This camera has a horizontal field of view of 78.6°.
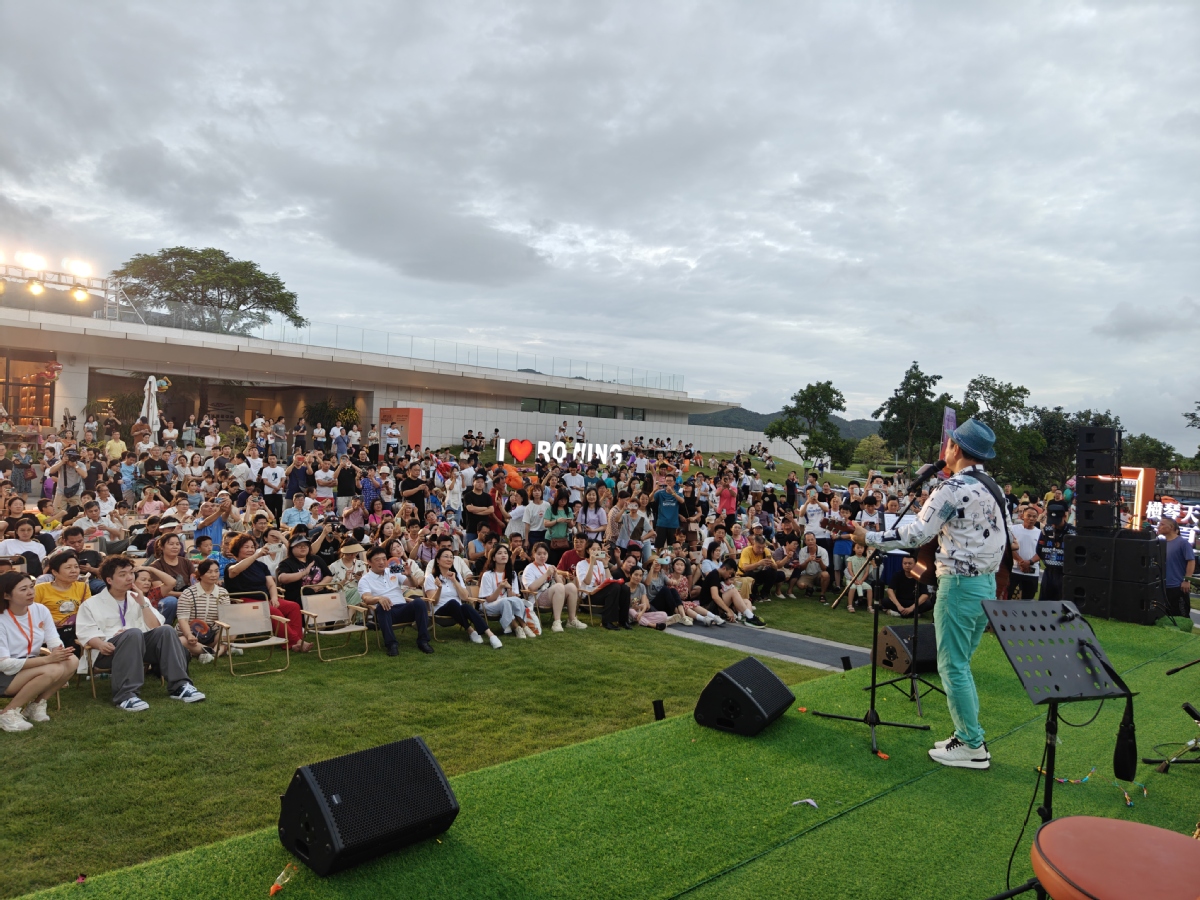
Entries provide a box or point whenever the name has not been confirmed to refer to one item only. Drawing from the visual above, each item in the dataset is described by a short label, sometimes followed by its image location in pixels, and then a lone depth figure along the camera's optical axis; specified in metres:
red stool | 2.02
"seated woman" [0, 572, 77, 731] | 5.39
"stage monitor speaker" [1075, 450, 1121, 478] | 9.73
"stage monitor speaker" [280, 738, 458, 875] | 3.09
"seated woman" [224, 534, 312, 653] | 8.03
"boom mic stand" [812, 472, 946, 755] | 4.59
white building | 26.56
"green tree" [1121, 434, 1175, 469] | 50.41
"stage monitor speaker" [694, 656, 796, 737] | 4.77
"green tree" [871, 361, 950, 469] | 41.38
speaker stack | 9.50
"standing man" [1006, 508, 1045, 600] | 10.50
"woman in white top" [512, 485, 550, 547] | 12.07
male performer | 4.05
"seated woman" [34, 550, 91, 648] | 6.57
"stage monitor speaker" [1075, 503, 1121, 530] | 9.83
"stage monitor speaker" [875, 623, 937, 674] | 6.25
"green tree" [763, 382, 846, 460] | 47.44
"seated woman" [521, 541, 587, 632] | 9.76
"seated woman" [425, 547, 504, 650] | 8.70
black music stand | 2.76
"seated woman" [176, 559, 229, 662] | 7.42
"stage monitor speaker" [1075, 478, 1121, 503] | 9.81
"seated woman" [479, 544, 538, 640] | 9.05
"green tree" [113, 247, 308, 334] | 40.97
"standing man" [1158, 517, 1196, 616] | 10.01
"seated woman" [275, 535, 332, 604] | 8.48
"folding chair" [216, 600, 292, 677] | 7.33
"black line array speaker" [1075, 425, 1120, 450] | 9.78
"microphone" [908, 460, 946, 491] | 4.25
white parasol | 18.53
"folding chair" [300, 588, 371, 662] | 7.99
